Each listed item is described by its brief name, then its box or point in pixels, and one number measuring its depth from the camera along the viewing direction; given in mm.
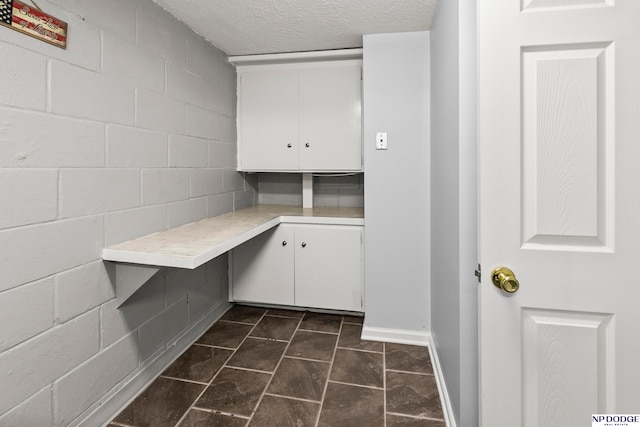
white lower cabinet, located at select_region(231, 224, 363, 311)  2514
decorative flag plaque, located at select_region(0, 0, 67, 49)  1090
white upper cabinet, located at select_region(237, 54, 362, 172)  2598
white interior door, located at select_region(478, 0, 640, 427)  955
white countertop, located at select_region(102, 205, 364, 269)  1393
